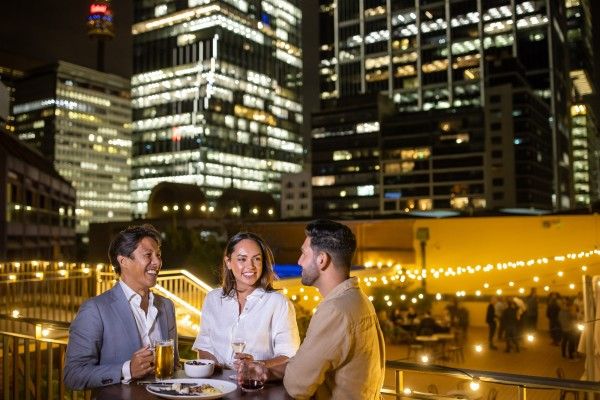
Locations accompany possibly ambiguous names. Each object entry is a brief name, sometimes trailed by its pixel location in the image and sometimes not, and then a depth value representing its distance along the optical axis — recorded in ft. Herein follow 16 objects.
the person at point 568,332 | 44.70
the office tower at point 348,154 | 286.66
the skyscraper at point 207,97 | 342.44
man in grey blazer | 9.18
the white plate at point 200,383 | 8.18
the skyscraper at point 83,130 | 395.14
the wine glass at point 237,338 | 9.49
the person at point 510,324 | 48.49
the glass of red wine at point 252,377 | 8.63
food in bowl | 9.32
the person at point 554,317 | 48.94
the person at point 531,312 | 50.98
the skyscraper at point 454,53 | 313.53
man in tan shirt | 7.71
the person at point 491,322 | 49.39
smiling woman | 10.71
